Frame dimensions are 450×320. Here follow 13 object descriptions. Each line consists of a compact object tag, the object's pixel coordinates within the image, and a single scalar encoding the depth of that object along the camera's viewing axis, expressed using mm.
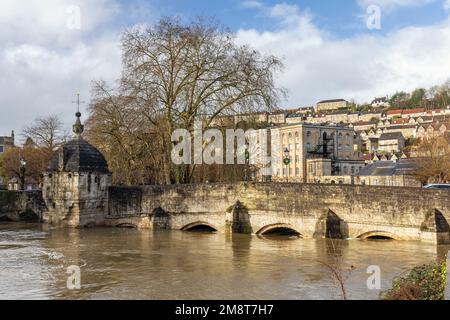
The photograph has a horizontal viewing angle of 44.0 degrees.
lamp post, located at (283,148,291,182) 30320
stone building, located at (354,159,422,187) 56756
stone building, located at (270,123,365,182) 78188
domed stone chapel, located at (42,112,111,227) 31953
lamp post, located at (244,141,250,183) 33078
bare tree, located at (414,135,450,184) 51794
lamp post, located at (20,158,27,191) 39203
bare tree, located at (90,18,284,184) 34562
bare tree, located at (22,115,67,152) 60156
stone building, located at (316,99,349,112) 196000
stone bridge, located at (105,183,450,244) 25156
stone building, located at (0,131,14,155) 101369
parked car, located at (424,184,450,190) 30839
